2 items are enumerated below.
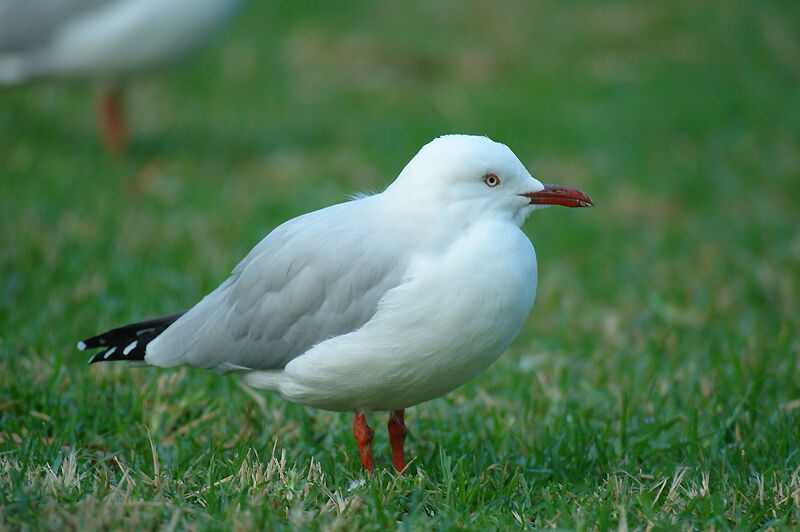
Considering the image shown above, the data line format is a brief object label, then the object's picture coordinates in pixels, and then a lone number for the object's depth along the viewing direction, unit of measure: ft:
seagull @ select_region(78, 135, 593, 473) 17.87
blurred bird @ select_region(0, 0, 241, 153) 43.91
